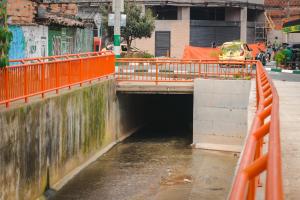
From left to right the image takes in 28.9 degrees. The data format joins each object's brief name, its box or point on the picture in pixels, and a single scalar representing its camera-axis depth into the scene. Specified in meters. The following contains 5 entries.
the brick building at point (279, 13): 55.50
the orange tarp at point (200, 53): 37.74
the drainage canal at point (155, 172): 15.14
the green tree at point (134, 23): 44.84
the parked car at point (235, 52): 36.75
